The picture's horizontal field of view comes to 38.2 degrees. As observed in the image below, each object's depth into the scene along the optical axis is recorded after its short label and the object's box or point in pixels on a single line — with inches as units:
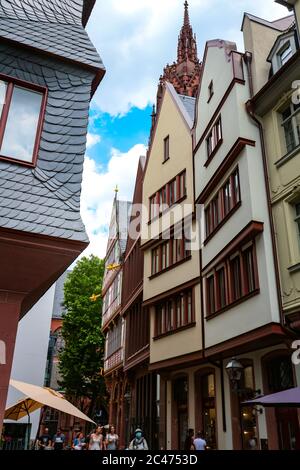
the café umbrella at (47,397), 403.2
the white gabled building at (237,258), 471.2
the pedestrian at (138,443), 552.4
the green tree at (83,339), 1502.2
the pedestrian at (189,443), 529.8
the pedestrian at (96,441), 560.1
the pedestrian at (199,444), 516.7
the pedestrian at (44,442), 674.9
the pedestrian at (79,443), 656.2
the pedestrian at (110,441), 637.2
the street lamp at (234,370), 490.6
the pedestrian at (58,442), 765.6
